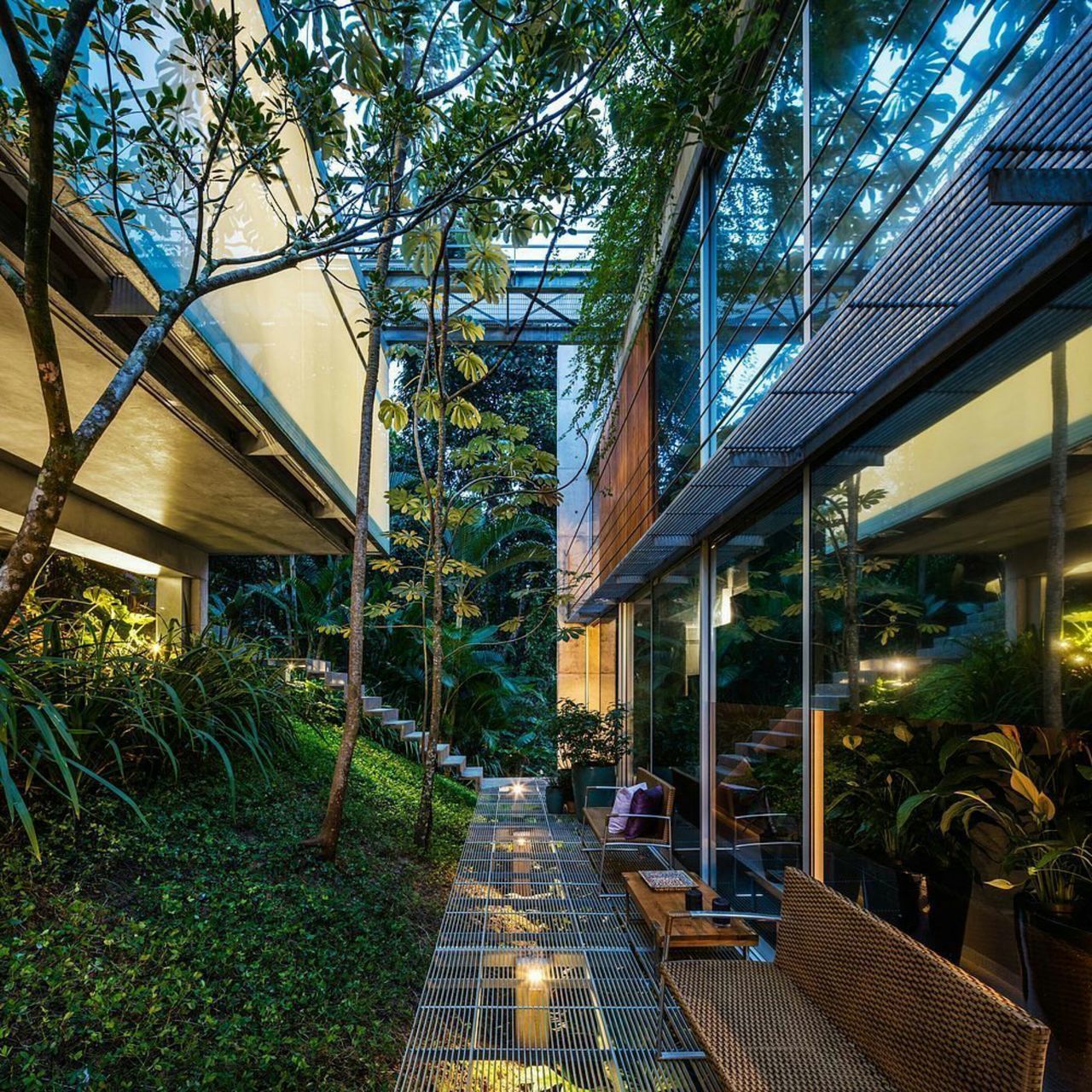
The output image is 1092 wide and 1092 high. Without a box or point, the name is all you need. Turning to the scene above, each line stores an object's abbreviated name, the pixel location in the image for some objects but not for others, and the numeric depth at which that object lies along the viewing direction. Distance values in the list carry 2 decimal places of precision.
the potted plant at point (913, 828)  2.56
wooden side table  3.67
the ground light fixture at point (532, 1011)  3.19
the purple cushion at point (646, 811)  6.08
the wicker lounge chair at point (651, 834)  5.72
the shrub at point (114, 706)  3.32
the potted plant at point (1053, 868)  2.03
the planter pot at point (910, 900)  2.72
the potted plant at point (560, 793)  9.27
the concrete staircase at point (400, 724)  10.64
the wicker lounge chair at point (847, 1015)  1.88
